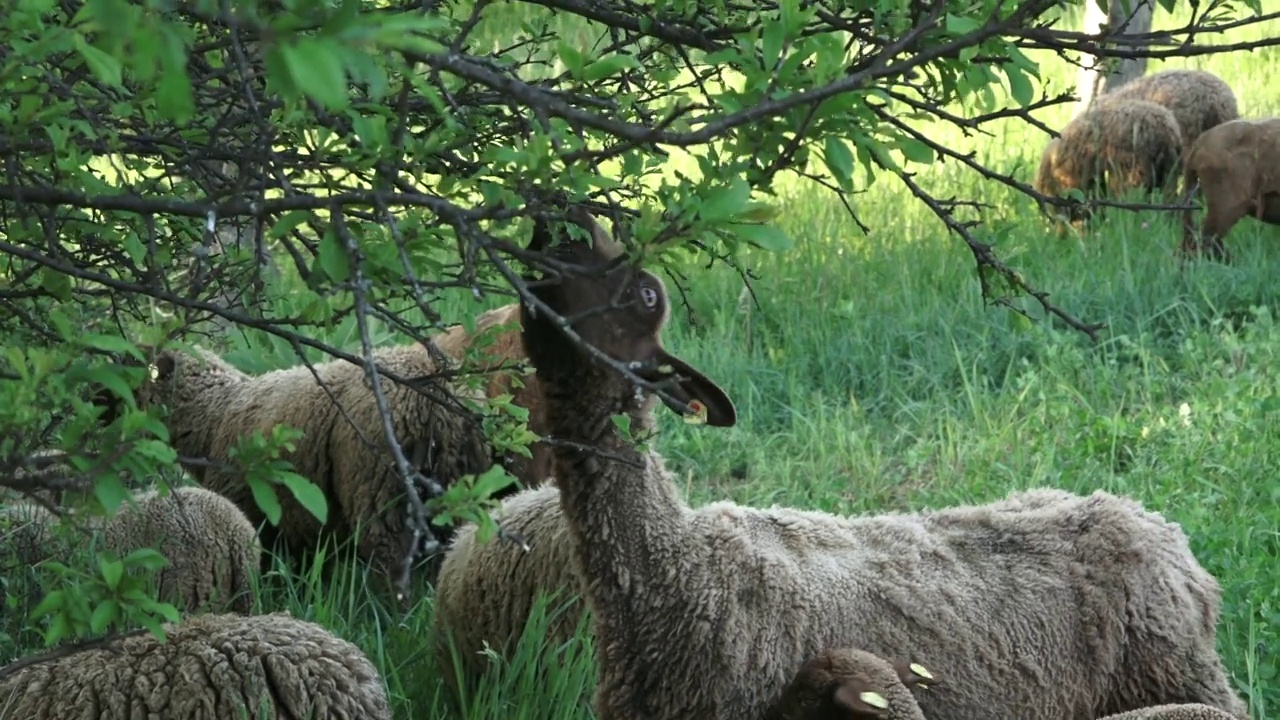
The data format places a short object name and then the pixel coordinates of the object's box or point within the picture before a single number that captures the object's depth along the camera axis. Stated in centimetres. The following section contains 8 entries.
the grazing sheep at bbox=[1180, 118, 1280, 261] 1934
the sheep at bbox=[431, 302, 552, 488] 1174
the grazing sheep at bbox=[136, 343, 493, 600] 1179
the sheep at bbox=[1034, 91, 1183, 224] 2108
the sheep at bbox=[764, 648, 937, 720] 745
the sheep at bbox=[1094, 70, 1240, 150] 2281
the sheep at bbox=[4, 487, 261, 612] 1007
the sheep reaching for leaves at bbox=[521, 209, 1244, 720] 782
